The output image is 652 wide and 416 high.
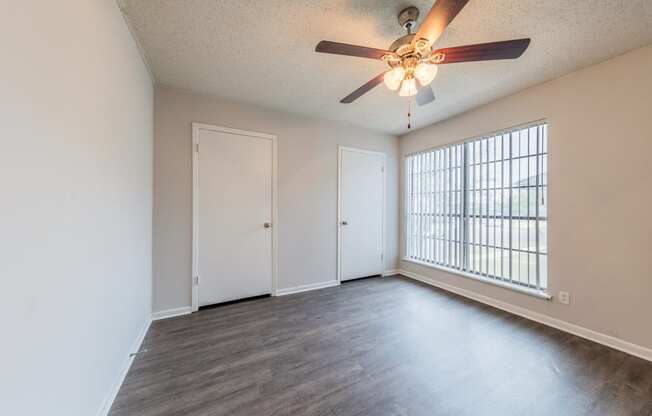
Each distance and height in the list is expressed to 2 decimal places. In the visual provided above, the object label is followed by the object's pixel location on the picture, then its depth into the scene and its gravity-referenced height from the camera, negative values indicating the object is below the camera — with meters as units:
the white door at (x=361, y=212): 3.64 -0.08
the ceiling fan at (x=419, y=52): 1.31 +0.92
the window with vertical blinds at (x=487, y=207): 2.56 +0.00
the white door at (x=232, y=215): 2.71 -0.11
